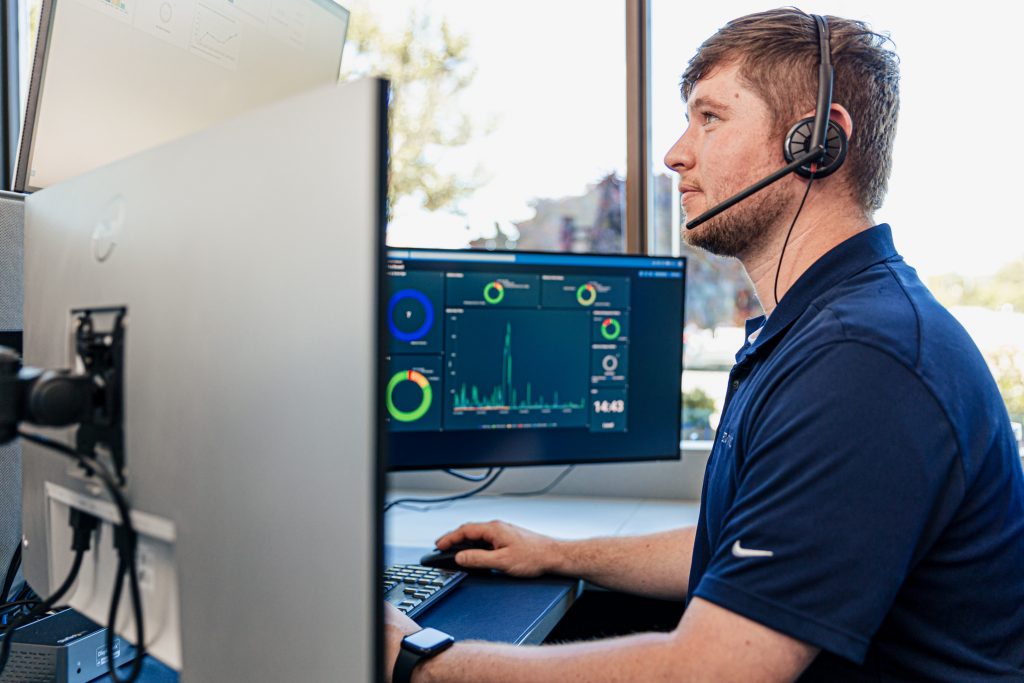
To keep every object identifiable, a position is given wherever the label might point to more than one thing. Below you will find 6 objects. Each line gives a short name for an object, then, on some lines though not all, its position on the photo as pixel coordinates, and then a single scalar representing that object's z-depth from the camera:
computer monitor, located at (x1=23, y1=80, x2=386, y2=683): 0.44
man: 0.74
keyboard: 1.09
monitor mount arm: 0.51
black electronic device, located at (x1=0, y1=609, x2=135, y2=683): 0.82
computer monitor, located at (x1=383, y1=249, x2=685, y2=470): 1.45
